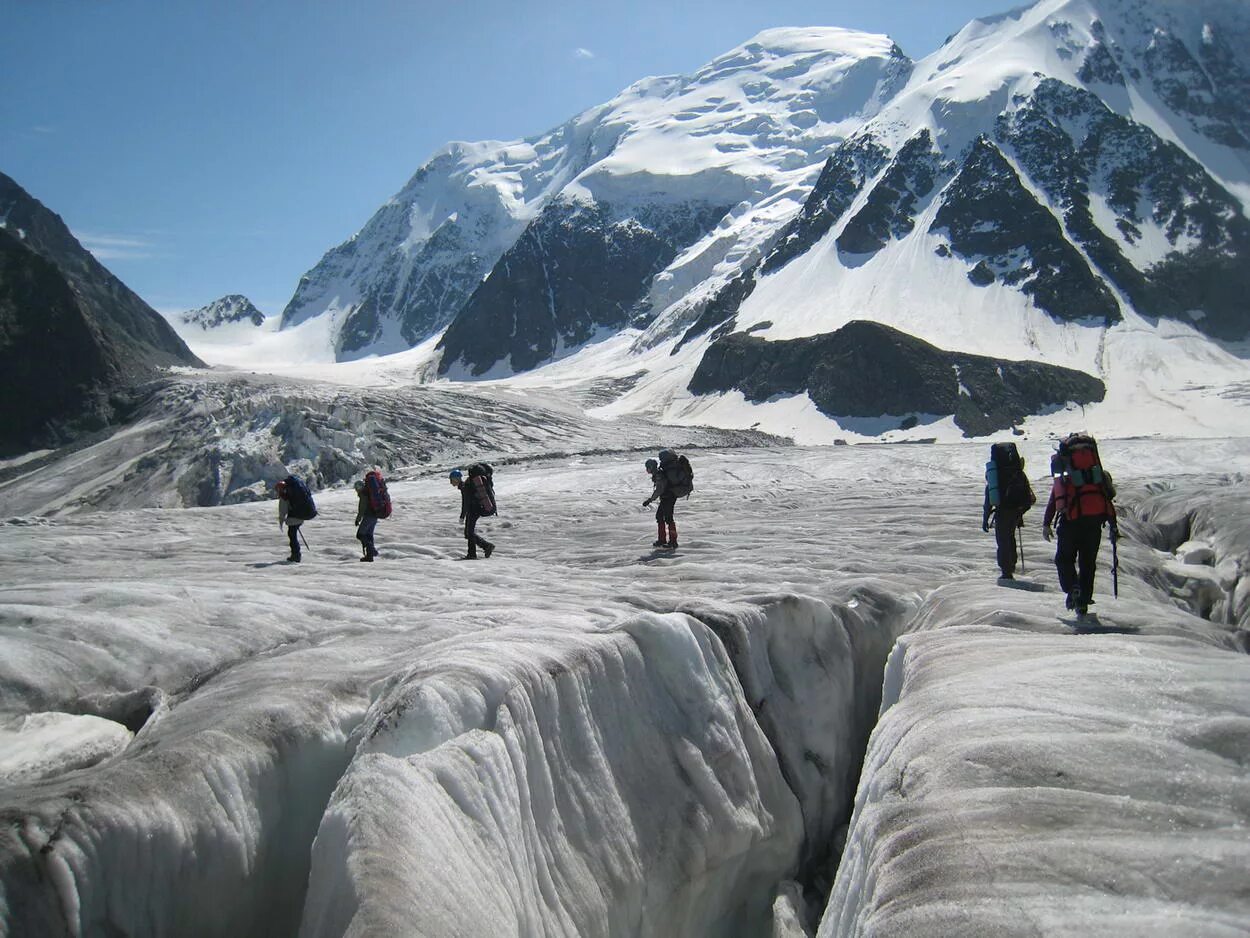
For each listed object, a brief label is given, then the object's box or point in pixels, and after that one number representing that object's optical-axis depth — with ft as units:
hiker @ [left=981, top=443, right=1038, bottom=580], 35.70
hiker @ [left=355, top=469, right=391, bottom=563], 47.93
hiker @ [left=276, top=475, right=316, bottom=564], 47.57
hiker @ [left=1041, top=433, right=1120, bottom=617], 27.37
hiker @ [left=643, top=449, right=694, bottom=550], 50.24
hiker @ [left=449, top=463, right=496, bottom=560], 50.55
